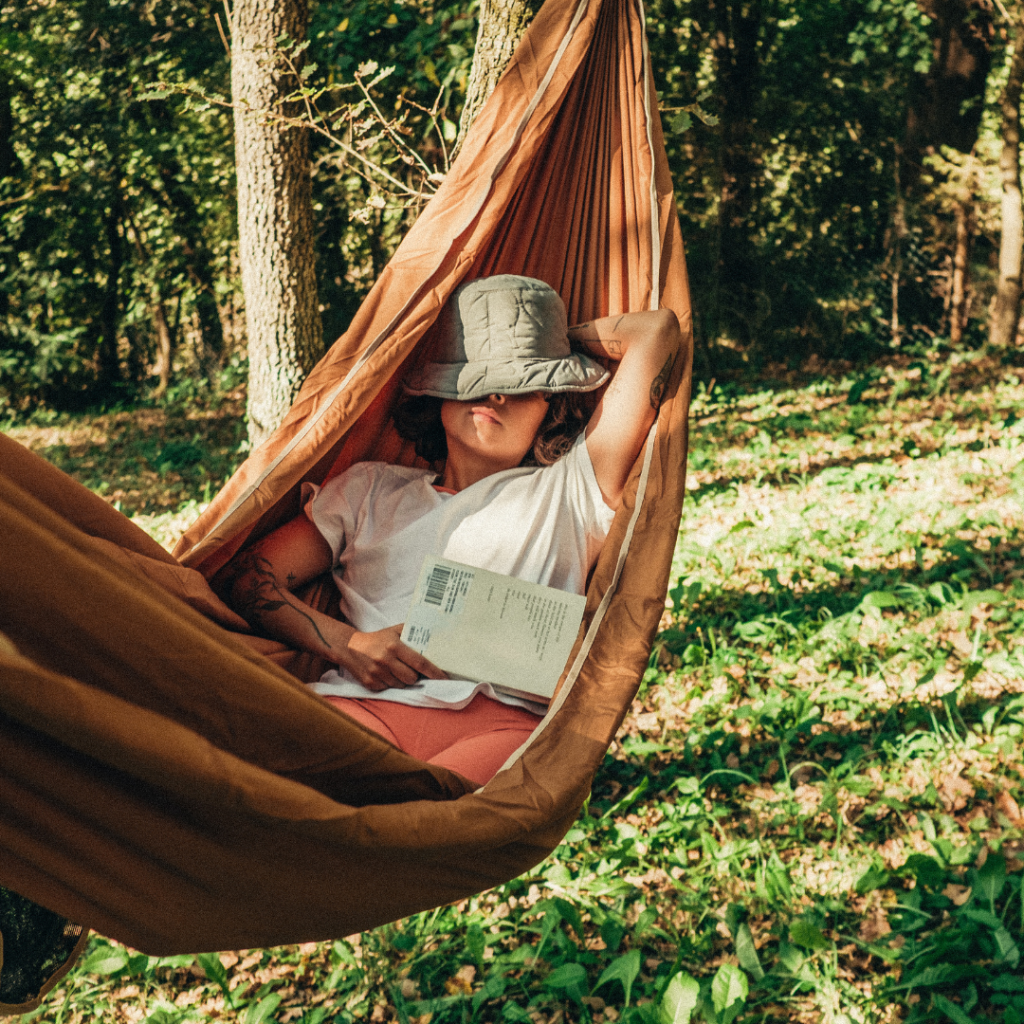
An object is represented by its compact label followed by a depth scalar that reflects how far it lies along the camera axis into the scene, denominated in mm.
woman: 1634
